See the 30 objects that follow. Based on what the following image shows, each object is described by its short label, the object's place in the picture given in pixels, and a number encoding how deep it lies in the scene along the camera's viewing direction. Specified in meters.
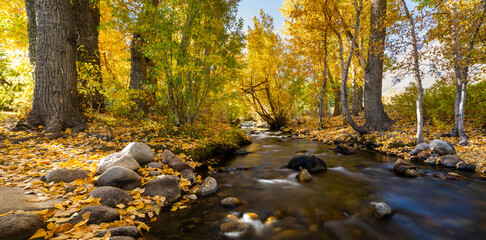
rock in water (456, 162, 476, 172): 5.53
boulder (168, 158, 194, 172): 5.30
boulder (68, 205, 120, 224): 2.69
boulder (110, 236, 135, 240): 2.49
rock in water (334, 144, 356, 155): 8.30
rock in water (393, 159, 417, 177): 5.64
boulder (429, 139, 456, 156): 6.38
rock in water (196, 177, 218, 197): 4.53
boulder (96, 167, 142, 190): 3.77
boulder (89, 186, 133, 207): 3.28
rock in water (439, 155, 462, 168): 5.91
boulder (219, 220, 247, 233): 3.29
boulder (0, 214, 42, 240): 2.05
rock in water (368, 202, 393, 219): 3.70
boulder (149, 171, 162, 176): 4.66
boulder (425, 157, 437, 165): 6.29
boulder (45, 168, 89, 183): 3.62
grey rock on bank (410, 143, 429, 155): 6.90
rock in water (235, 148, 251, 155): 8.84
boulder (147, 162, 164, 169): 5.03
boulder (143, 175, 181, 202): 4.02
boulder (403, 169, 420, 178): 5.57
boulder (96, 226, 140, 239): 2.57
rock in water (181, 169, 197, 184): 5.04
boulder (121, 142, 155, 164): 5.03
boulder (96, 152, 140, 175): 4.19
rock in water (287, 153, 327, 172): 6.30
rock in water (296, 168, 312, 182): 5.52
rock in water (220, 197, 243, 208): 4.09
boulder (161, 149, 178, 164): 5.47
